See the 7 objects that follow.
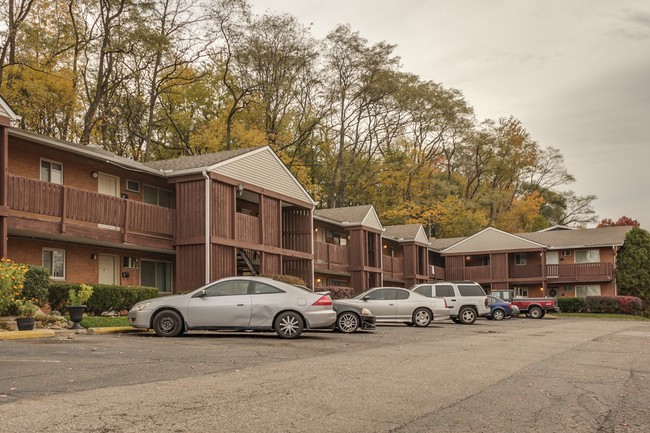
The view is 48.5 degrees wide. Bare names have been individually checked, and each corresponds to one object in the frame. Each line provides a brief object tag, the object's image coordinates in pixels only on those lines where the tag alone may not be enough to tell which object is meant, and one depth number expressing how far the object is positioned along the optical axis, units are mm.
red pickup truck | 42719
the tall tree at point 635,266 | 52375
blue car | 38594
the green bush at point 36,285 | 18125
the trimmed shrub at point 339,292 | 33688
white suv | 30703
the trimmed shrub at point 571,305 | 51253
